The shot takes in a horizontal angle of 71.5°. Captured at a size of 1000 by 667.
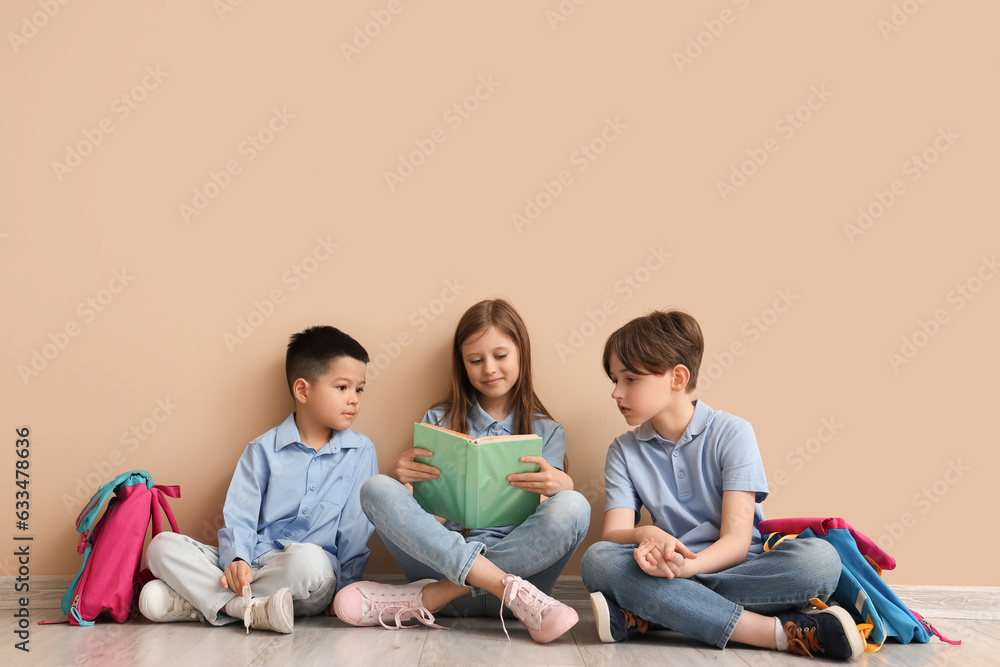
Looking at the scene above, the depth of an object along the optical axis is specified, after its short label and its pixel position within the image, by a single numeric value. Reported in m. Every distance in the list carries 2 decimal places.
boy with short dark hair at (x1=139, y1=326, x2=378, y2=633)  1.73
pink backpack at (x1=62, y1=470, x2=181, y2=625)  1.78
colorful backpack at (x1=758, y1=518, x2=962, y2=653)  1.57
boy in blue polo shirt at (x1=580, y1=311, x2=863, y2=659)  1.51
